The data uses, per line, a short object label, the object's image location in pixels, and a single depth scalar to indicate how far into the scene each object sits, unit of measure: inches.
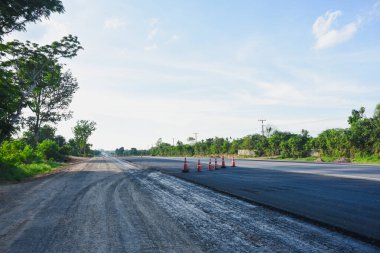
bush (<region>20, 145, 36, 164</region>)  1057.9
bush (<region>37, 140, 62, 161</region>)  1519.7
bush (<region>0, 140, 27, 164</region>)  809.5
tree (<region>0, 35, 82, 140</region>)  615.3
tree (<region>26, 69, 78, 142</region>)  1599.4
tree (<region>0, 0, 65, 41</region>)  653.1
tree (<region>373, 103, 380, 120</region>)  1745.8
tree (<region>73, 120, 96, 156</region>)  3885.3
